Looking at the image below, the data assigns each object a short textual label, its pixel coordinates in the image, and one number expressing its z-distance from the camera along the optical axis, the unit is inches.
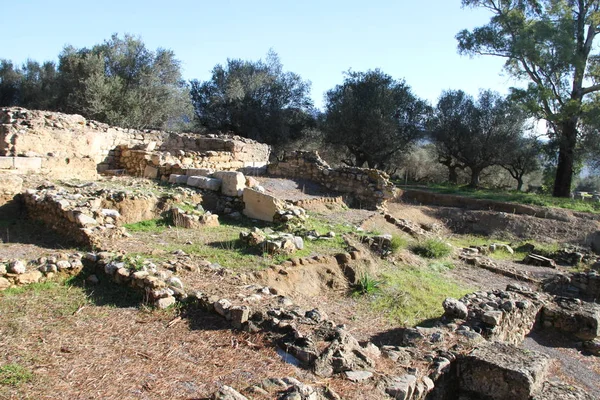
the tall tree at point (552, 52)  871.1
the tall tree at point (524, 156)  1036.5
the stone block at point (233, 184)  444.1
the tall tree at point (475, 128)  1037.8
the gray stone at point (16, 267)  224.1
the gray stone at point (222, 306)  206.1
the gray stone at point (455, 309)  258.2
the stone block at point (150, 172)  510.0
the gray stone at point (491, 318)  249.3
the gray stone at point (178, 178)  473.7
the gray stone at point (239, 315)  199.2
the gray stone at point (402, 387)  157.4
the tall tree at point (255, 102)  1179.9
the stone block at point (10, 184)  357.4
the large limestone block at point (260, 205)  415.2
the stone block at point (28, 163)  422.9
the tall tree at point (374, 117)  1106.1
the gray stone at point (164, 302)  211.9
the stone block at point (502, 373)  180.9
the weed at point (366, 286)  310.0
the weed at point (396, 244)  389.1
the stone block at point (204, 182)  452.4
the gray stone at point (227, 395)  137.3
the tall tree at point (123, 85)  906.1
